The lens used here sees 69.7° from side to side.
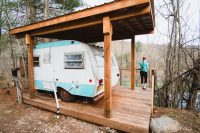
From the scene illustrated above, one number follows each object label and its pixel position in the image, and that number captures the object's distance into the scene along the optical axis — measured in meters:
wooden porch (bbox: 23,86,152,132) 3.79
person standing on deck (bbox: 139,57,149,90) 7.14
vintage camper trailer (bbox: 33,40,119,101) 4.95
